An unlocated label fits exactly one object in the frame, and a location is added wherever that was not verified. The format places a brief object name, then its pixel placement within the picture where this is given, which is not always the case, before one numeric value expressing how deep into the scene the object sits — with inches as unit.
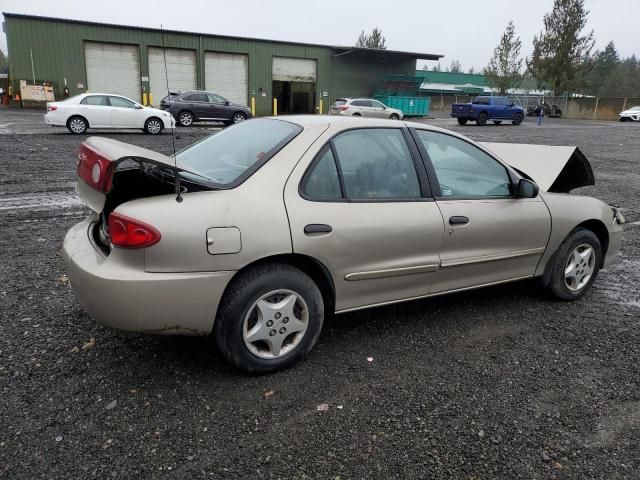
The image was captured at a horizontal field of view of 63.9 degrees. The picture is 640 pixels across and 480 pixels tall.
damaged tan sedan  104.1
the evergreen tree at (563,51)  1971.0
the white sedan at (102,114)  638.5
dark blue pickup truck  1159.6
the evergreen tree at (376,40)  2490.9
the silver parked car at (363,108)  1109.7
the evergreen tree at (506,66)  1978.3
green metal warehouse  1160.2
